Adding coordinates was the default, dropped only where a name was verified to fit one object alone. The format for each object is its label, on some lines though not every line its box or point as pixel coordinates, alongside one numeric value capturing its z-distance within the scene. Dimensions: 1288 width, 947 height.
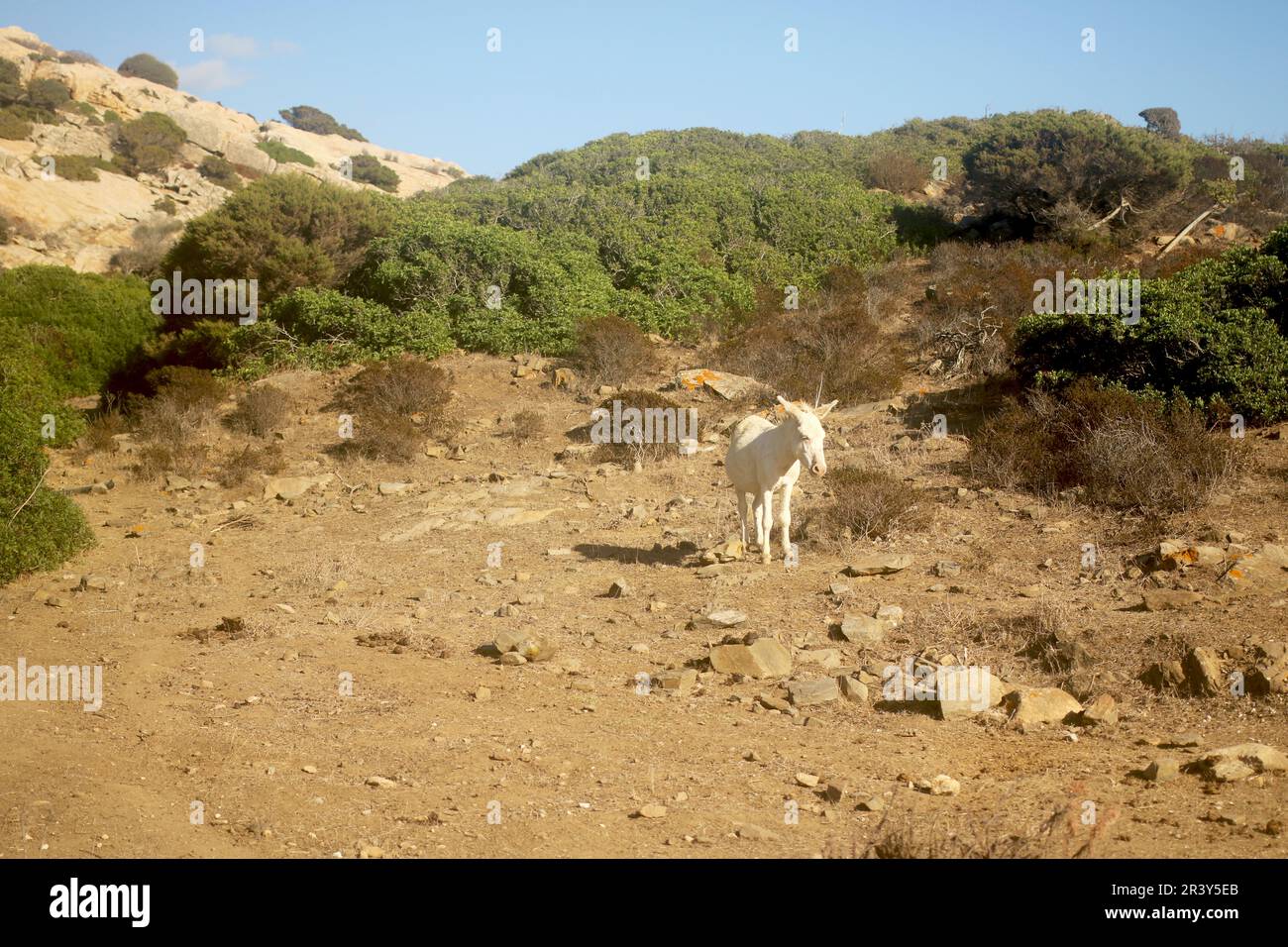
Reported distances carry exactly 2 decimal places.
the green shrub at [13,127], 39.00
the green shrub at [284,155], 51.59
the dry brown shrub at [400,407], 17.62
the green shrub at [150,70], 67.12
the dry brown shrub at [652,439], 16.50
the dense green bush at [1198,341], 13.54
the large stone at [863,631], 8.65
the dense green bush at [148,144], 41.62
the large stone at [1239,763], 5.77
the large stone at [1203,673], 7.10
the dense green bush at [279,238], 22.84
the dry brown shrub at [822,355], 19.25
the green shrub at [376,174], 55.75
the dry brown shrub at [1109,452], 11.55
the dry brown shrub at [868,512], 11.64
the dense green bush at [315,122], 75.50
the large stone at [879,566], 10.24
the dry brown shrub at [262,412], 18.91
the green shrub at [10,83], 42.41
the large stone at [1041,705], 6.95
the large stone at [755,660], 8.10
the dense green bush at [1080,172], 26.33
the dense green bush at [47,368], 12.43
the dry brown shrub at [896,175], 34.75
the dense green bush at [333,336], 21.28
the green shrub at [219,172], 44.16
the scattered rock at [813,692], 7.49
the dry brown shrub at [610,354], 20.42
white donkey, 10.32
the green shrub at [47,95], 42.84
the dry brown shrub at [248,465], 16.92
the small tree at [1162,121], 48.22
